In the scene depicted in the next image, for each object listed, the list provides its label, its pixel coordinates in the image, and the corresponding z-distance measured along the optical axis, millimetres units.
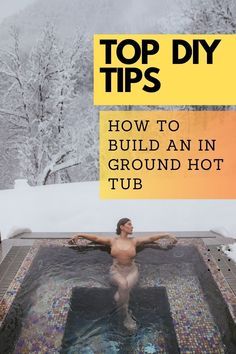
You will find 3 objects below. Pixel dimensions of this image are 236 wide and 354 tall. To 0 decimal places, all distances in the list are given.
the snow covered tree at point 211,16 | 12617
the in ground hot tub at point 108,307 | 3727
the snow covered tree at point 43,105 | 14289
